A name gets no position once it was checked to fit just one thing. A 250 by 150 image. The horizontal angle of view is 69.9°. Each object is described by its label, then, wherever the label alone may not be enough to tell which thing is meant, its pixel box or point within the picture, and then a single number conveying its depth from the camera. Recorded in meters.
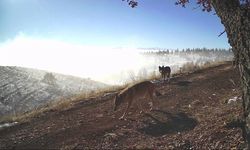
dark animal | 11.66
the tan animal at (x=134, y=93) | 7.37
